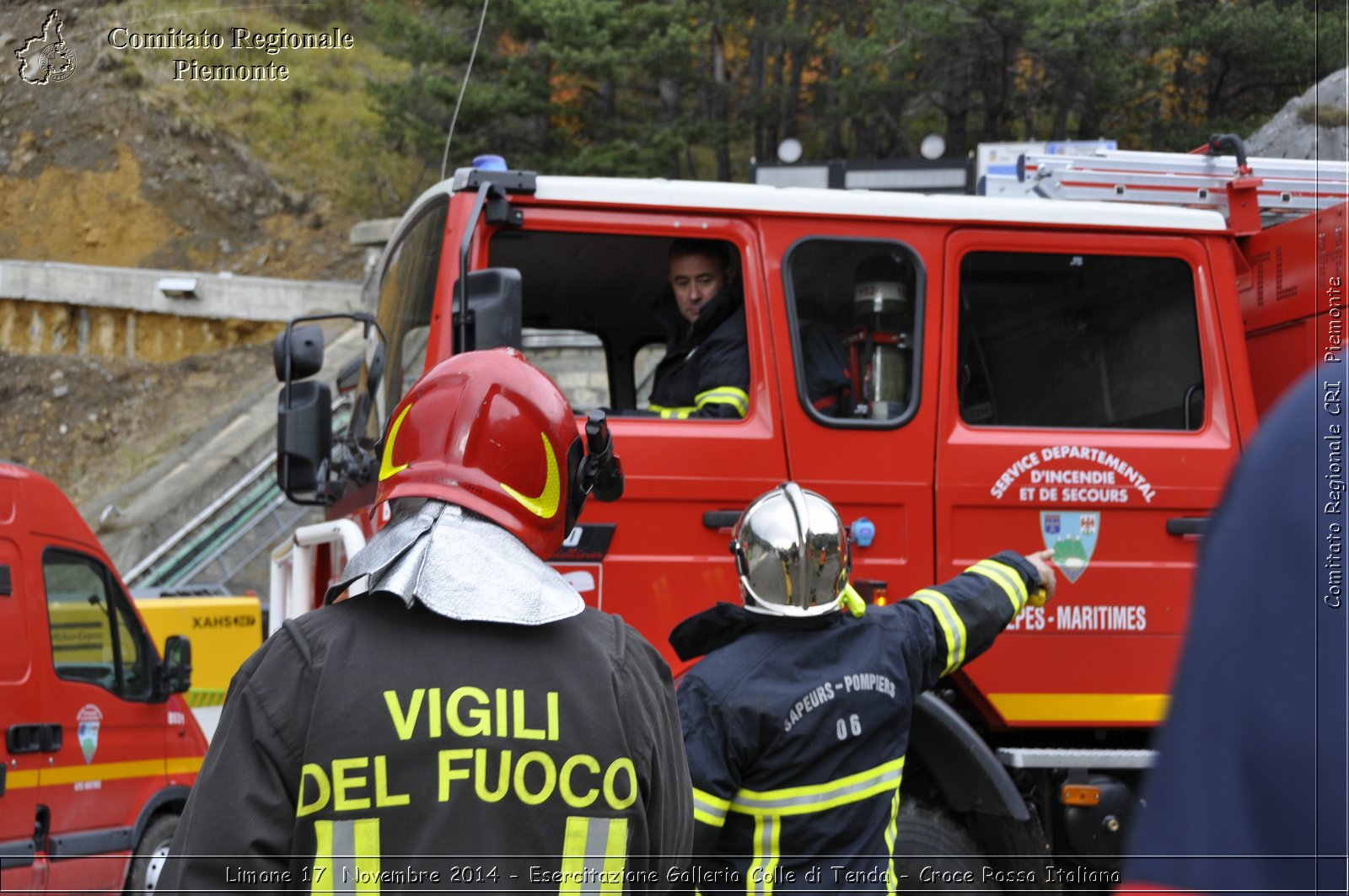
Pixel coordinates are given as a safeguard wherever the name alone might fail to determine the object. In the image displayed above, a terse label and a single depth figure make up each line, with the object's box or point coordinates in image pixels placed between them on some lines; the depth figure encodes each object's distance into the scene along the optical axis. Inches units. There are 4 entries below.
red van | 224.1
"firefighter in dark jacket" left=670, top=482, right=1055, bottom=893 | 113.1
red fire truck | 159.6
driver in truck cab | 165.9
